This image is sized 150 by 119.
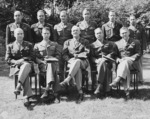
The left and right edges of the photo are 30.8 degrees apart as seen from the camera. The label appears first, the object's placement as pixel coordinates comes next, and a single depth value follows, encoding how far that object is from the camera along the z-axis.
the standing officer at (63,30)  6.87
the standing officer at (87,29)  6.84
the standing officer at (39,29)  6.59
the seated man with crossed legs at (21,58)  5.48
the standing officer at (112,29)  6.81
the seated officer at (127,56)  5.77
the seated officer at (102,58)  5.88
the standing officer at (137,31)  7.35
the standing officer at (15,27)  6.44
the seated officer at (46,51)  5.84
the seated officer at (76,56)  5.80
